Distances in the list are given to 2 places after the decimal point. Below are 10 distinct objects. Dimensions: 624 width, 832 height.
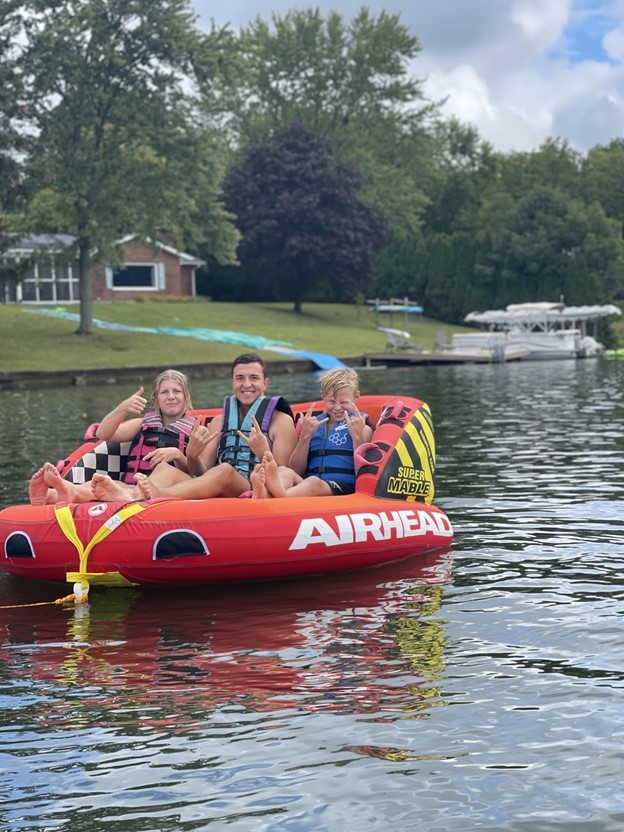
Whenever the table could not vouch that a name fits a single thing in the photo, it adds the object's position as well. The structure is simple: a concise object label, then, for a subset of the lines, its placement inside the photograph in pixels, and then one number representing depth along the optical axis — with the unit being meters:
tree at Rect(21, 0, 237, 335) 41.75
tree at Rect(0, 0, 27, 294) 39.84
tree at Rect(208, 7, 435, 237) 76.50
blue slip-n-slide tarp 48.66
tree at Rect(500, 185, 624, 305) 63.88
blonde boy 10.16
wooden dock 46.34
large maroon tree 63.03
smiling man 9.66
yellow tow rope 8.91
